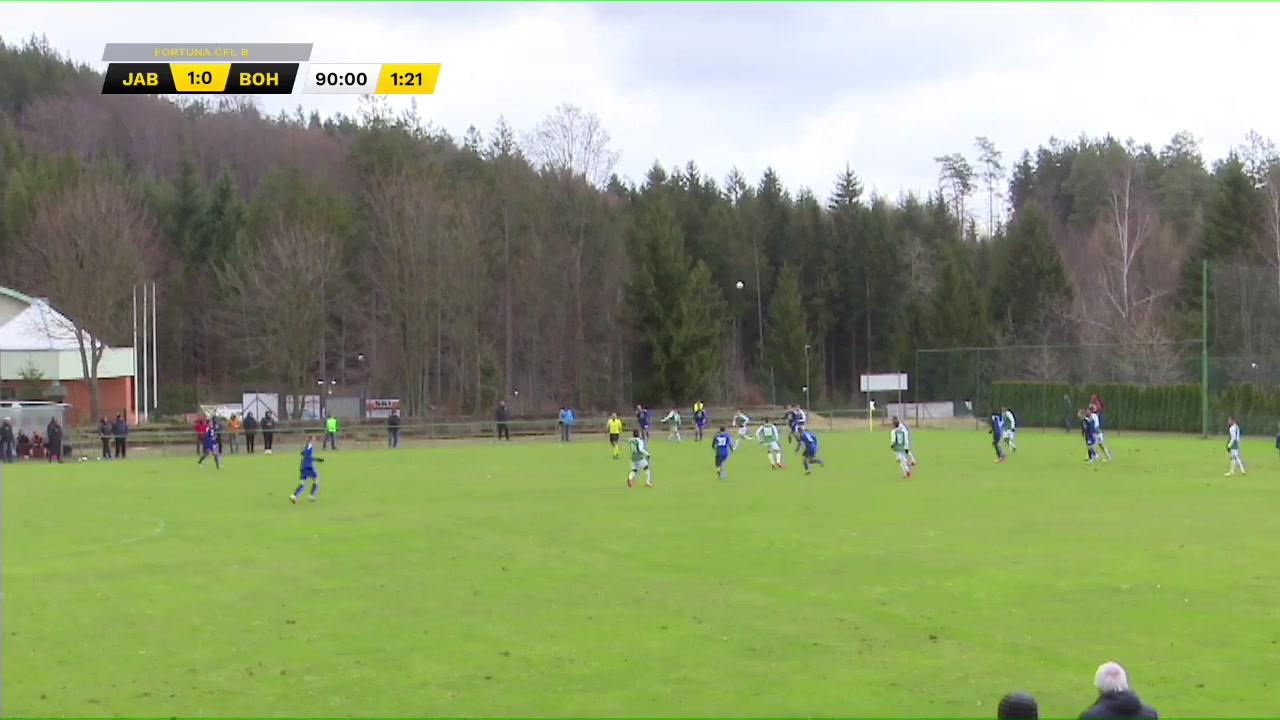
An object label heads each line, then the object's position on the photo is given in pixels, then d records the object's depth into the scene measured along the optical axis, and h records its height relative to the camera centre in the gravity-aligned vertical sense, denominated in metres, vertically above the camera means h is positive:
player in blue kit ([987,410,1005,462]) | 42.75 -1.63
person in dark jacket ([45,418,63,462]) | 52.25 -1.61
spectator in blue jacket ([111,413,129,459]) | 55.62 -1.51
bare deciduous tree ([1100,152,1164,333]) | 79.62 +7.97
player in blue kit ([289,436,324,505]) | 31.25 -1.74
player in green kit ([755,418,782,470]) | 41.22 -1.75
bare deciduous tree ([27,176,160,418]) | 73.38 +7.58
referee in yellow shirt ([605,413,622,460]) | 50.40 -1.56
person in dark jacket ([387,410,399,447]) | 59.62 -1.64
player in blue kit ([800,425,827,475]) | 39.25 -1.83
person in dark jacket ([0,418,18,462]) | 52.81 -1.64
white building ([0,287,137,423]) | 73.88 +2.39
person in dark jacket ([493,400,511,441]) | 65.31 -1.32
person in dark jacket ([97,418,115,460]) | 55.44 -1.49
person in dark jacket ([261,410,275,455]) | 56.84 -1.54
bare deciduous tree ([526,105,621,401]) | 86.44 +10.29
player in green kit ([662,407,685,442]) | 61.59 -1.78
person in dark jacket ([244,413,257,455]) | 56.16 -1.38
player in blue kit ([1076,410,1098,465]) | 40.94 -1.72
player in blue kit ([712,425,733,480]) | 37.16 -1.73
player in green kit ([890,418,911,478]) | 36.34 -1.68
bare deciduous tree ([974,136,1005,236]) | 132.38 +21.86
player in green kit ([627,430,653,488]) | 34.25 -1.77
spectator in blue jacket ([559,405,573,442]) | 62.03 -1.49
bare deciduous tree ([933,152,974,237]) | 131.88 +20.44
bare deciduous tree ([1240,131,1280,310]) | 79.69 +10.79
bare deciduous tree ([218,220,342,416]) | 76.44 +5.68
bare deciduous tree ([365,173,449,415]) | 79.06 +7.44
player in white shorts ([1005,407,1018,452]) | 44.72 -1.62
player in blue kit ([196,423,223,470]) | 46.97 -1.69
